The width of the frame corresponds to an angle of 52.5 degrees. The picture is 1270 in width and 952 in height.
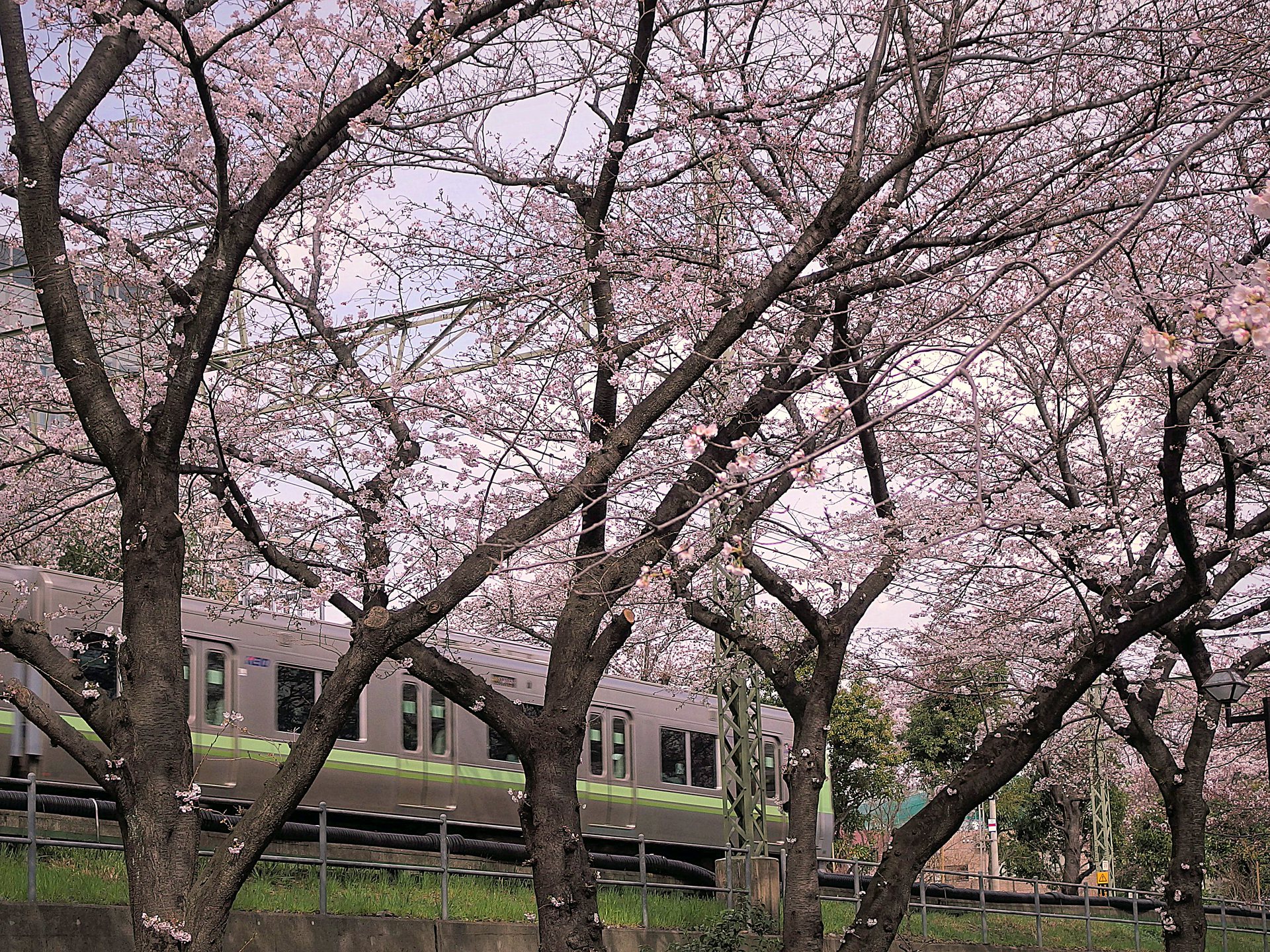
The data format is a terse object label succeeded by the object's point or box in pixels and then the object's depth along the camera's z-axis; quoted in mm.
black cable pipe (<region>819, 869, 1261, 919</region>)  18984
